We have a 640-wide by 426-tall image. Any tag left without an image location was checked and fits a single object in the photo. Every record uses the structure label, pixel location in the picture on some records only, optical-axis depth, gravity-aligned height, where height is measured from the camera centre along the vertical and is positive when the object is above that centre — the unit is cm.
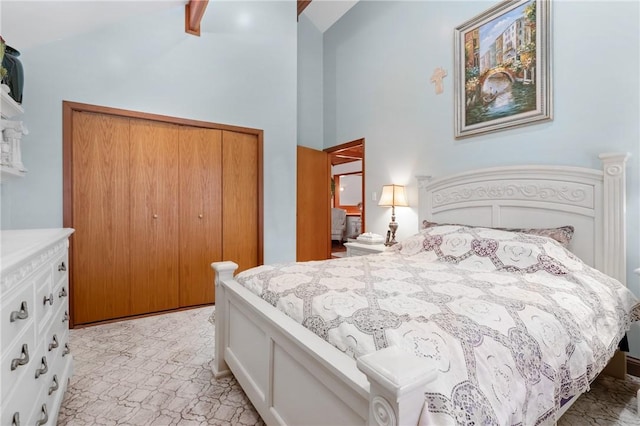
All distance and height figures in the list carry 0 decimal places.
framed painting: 229 +111
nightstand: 300 -40
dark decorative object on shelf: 197 +88
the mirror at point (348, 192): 974 +51
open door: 425 +3
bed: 70 -40
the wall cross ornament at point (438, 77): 297 +124
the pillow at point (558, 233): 200 -17
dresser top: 88 -12
